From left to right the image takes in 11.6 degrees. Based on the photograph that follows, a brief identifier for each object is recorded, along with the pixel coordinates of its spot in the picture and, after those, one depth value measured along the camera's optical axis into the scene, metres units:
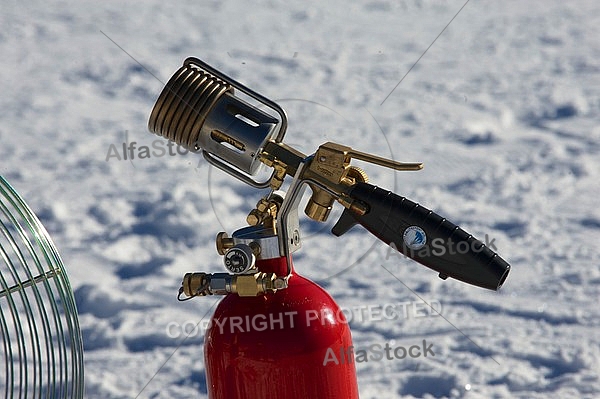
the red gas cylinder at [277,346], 2.16
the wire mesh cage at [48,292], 2.14
